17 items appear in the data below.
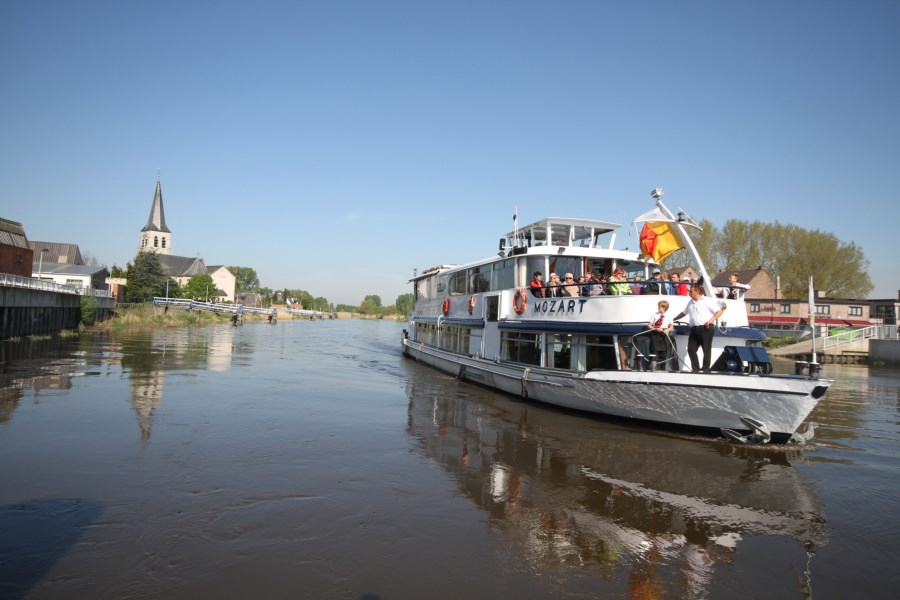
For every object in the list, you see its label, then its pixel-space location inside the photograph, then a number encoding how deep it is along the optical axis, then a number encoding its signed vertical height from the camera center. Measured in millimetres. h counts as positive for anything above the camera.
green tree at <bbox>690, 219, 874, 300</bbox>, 67125 +8566
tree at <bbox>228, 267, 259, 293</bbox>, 165375 +10378
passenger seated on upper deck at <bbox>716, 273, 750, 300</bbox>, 13308 +771
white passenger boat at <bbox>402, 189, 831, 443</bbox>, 11023 -895
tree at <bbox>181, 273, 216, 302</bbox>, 94662 +4189
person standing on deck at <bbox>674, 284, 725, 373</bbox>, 11656 -37
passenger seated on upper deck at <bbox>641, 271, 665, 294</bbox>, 12628 +841
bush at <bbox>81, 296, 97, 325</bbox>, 42219 -7
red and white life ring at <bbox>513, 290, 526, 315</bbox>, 16281 +435
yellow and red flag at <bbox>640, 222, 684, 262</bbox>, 14336 +2151
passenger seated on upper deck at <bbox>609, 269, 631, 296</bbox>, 13584 +821
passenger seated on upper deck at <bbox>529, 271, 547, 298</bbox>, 15438 +870
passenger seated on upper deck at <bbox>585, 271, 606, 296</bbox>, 13002 +845
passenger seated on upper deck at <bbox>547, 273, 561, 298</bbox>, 15052 +826
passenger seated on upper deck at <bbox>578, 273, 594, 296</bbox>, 13791 +783
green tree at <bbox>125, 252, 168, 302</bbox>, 73500 +4204
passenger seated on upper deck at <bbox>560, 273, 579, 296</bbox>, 14609 +784
